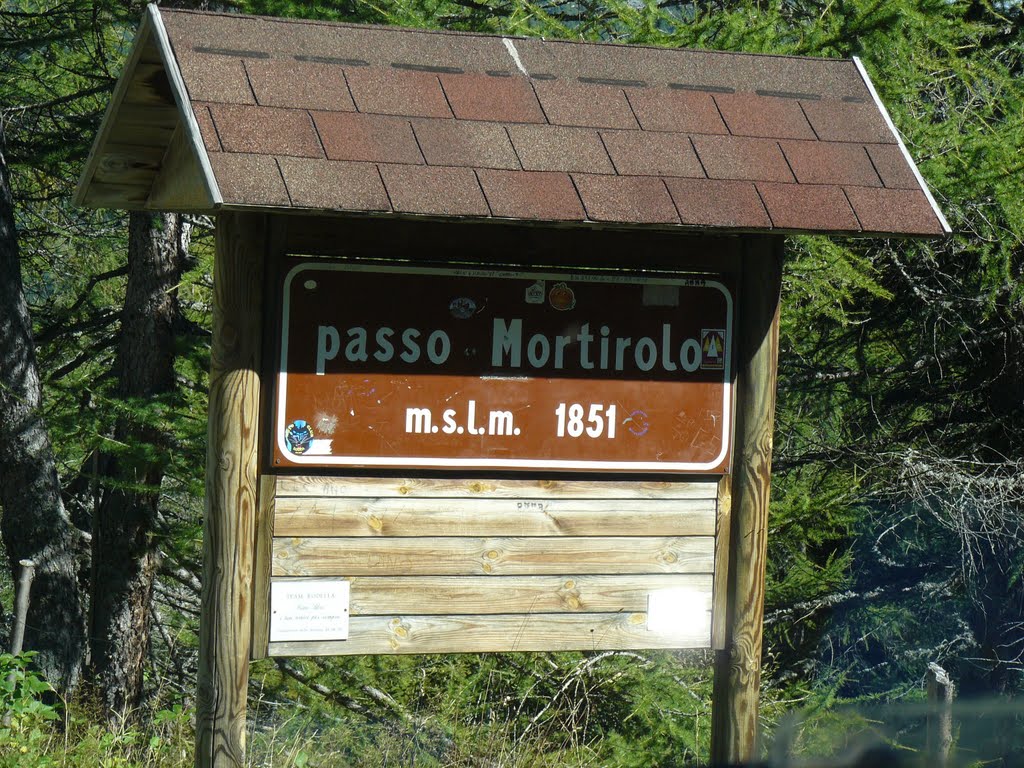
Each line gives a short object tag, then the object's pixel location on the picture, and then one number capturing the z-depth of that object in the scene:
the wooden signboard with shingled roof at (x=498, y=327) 6.51
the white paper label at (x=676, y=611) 7.38
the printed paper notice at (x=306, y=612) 6.80
